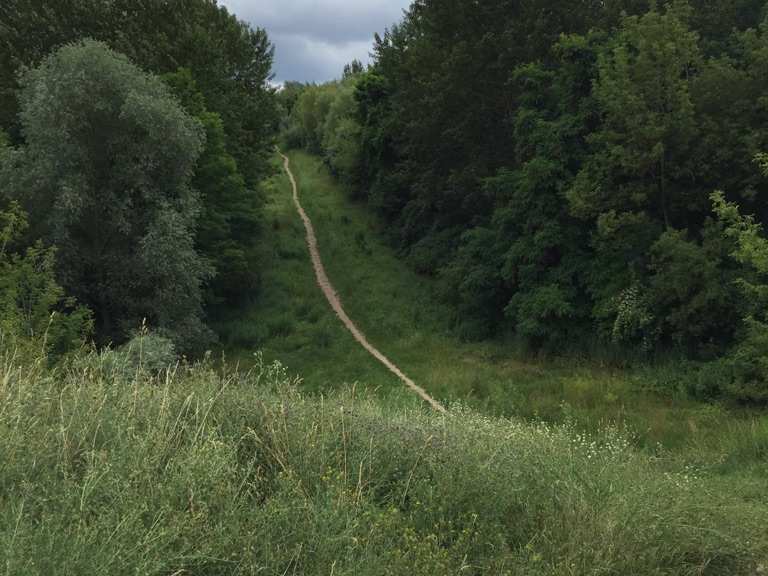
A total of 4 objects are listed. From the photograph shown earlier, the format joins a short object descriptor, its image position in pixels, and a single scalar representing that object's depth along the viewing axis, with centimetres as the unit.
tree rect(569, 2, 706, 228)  1571
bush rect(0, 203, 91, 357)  1181
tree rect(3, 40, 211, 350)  1541
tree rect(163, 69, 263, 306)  2159
